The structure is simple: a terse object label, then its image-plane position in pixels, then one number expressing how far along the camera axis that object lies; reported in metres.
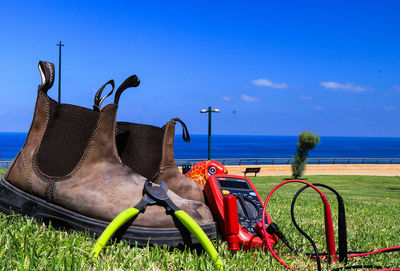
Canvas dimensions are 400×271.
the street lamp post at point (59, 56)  27.11
